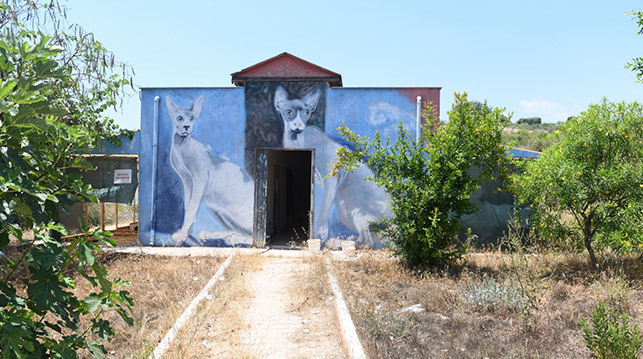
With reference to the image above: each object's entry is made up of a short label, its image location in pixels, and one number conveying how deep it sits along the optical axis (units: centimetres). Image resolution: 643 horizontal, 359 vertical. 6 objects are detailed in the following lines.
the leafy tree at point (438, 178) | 833
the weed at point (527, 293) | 522
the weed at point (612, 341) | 383
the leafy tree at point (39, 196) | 218
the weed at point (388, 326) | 507
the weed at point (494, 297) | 593
